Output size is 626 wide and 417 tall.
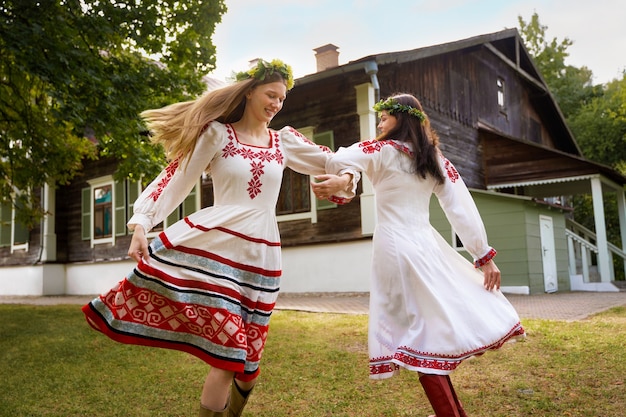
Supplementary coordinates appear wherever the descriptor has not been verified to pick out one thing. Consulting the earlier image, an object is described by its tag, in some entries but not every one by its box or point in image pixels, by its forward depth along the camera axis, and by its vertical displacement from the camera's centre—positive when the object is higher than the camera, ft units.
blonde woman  7.75 +0.06
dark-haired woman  8.25 -0.55
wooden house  35.27 +3.99
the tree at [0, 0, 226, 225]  22.13 +8.10
